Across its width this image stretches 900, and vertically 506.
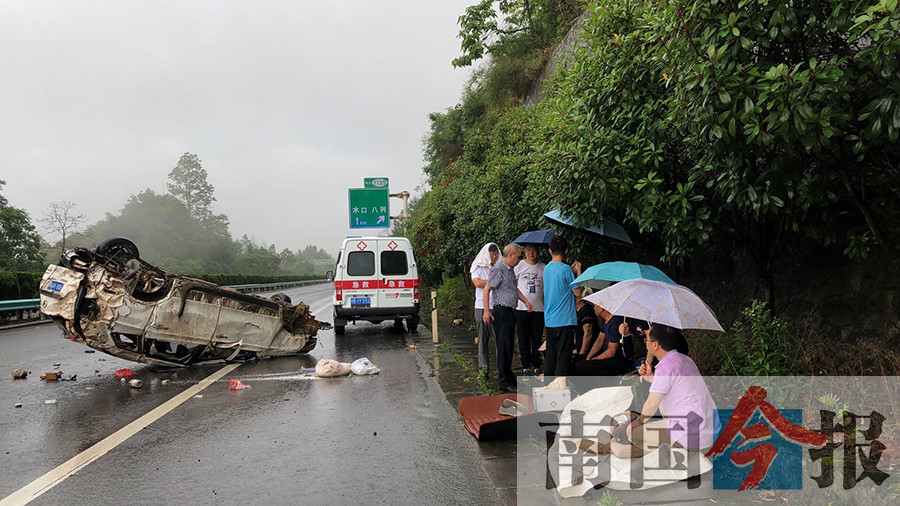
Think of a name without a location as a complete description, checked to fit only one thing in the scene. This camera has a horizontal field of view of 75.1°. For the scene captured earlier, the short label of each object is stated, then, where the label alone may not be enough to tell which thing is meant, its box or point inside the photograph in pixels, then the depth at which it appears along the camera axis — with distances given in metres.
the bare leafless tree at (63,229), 40.28
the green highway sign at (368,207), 26.05
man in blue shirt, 6.27
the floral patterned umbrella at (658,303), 4.43
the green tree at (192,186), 88.75
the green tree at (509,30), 22.08
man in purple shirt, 3.88
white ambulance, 13.97
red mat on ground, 5.21
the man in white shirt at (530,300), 7.41
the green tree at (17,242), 31.28
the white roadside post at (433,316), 12.73
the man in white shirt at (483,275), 8.26
